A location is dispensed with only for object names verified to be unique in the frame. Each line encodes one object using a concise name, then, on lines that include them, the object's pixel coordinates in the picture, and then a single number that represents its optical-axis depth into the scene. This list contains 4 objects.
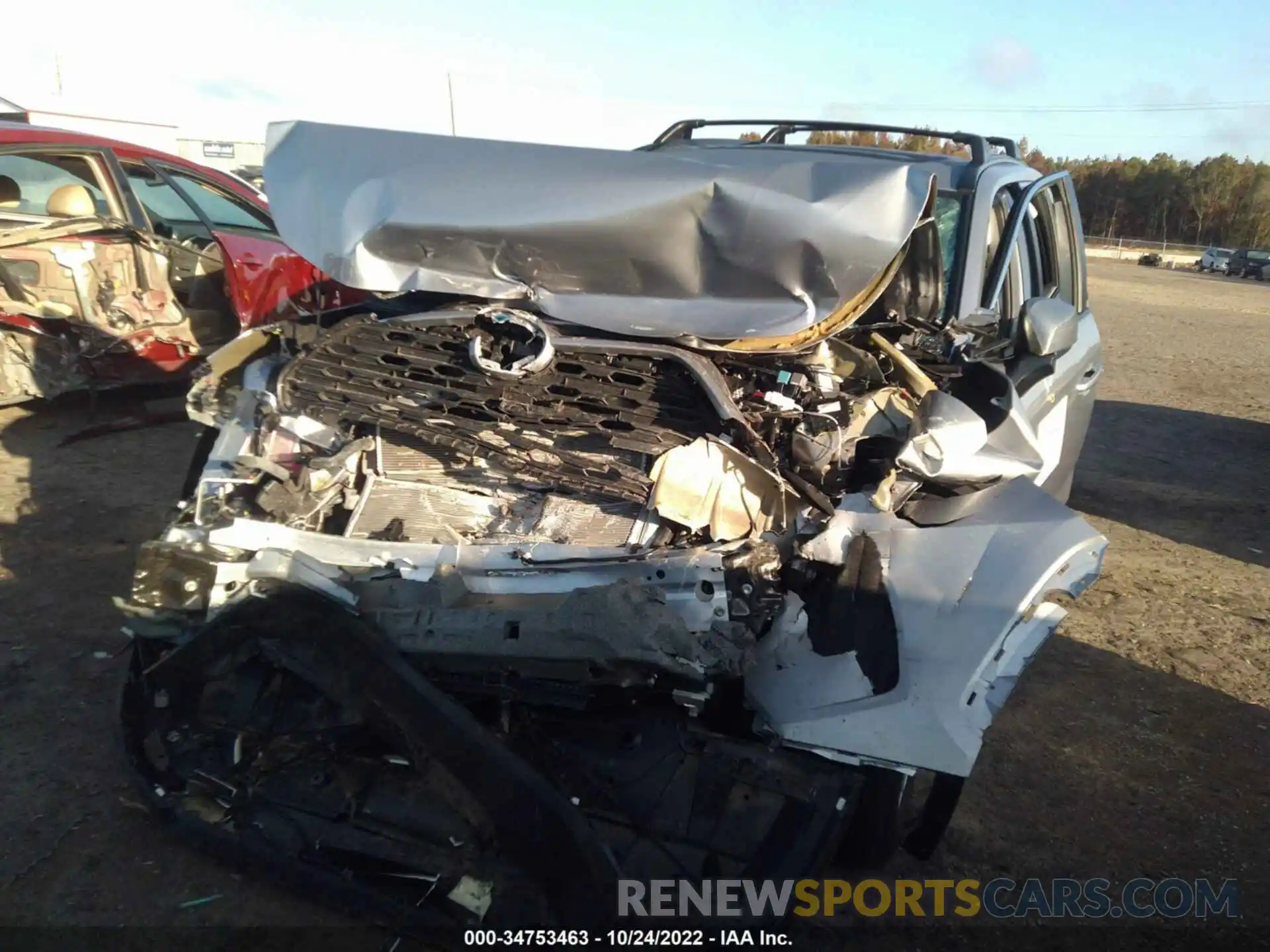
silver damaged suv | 2.26
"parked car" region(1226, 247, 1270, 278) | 34.66
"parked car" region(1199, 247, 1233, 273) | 36.25
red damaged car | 5.52
